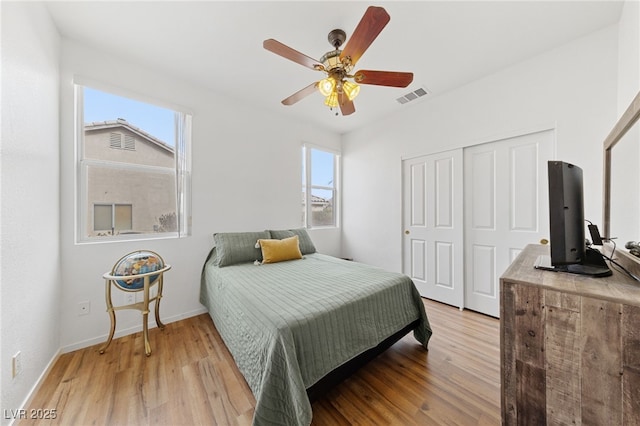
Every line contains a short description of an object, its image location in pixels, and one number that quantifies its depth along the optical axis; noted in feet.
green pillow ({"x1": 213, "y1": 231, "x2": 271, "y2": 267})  8.54
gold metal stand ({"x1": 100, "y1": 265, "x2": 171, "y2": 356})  6.44
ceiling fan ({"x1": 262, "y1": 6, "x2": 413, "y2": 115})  4.56
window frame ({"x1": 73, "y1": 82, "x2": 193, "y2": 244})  6.98
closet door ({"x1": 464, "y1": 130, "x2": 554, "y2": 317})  7.67
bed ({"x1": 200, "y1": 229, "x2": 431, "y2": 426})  3.98
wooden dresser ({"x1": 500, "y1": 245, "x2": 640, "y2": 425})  2.38
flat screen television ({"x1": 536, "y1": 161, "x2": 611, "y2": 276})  3.31
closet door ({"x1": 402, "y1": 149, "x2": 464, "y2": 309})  9.50
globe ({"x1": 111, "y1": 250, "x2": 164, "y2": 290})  6.50
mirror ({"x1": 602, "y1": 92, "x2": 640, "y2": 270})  3.87
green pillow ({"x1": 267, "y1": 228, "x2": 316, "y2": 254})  10.45
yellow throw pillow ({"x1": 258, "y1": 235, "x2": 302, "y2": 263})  8.97
